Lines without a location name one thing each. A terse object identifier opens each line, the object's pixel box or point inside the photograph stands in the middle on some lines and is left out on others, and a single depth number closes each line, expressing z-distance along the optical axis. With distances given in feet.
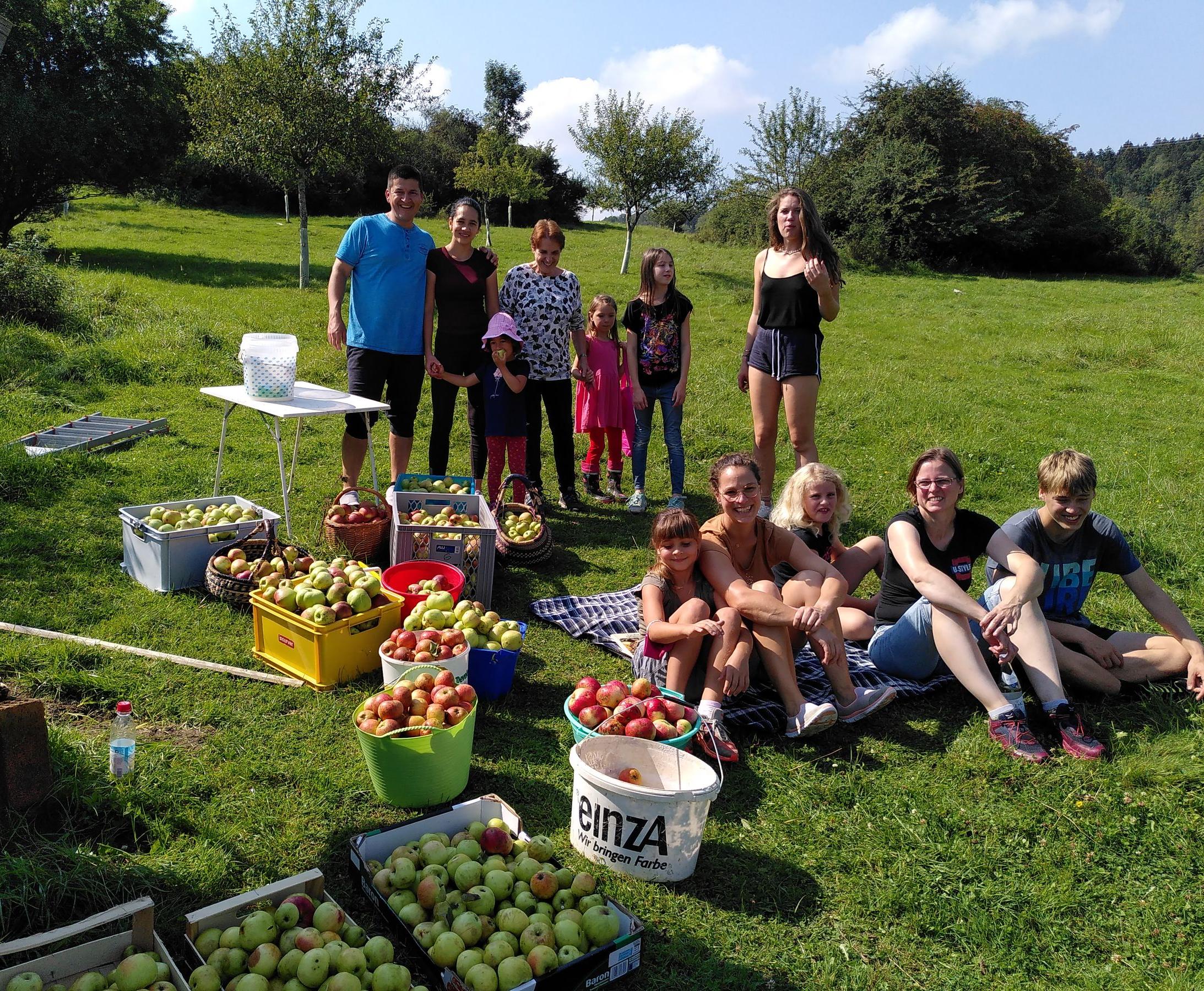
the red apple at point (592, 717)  11.99
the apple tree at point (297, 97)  63.31
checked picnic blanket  14.16
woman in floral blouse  22.86
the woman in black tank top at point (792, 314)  19.63
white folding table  17.85
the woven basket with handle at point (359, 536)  19.02
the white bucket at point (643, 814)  10.18
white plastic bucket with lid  18.43
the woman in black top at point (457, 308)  21.44
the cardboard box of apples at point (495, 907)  8.36
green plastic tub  11.31
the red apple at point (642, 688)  12.79
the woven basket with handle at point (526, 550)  20.67
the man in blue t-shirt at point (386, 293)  20.81
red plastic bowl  16.89
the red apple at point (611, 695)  12.55
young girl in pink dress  25.53
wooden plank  14.78
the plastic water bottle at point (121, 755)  11.29
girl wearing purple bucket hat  21.86
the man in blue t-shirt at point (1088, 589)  14.49
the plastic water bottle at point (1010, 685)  14.15
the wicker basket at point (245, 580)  16.99
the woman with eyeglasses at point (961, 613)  13.57
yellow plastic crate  14.55
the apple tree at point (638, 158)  81.61
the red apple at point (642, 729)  11.66
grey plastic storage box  17.60
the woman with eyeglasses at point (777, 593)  13.64
